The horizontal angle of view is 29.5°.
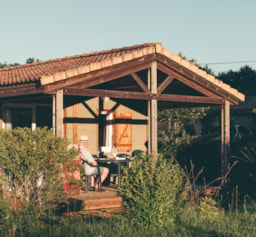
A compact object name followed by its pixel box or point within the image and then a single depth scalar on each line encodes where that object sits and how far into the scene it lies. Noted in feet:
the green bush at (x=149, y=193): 23.57
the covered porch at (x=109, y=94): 34.40
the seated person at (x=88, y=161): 33.32
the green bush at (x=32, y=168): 24.06
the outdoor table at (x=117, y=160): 37.35
